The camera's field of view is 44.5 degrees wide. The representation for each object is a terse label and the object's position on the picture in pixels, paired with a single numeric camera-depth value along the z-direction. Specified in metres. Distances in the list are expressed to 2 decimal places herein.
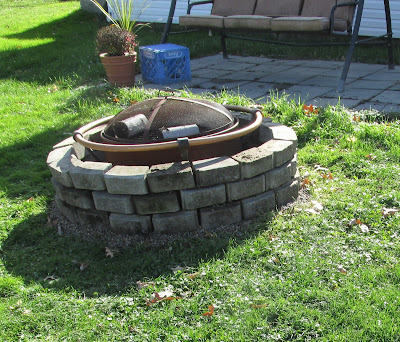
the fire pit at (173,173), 3.16
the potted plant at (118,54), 6.75
